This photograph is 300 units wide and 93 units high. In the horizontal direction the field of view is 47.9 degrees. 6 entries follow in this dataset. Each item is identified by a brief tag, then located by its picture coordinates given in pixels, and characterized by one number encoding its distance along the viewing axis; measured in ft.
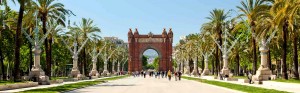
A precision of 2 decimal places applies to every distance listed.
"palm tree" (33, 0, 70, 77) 118.81
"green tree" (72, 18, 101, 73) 180.71
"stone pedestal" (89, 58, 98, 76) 217.56
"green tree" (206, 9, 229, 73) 169.51
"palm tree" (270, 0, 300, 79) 74.23
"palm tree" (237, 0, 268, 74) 123.89
